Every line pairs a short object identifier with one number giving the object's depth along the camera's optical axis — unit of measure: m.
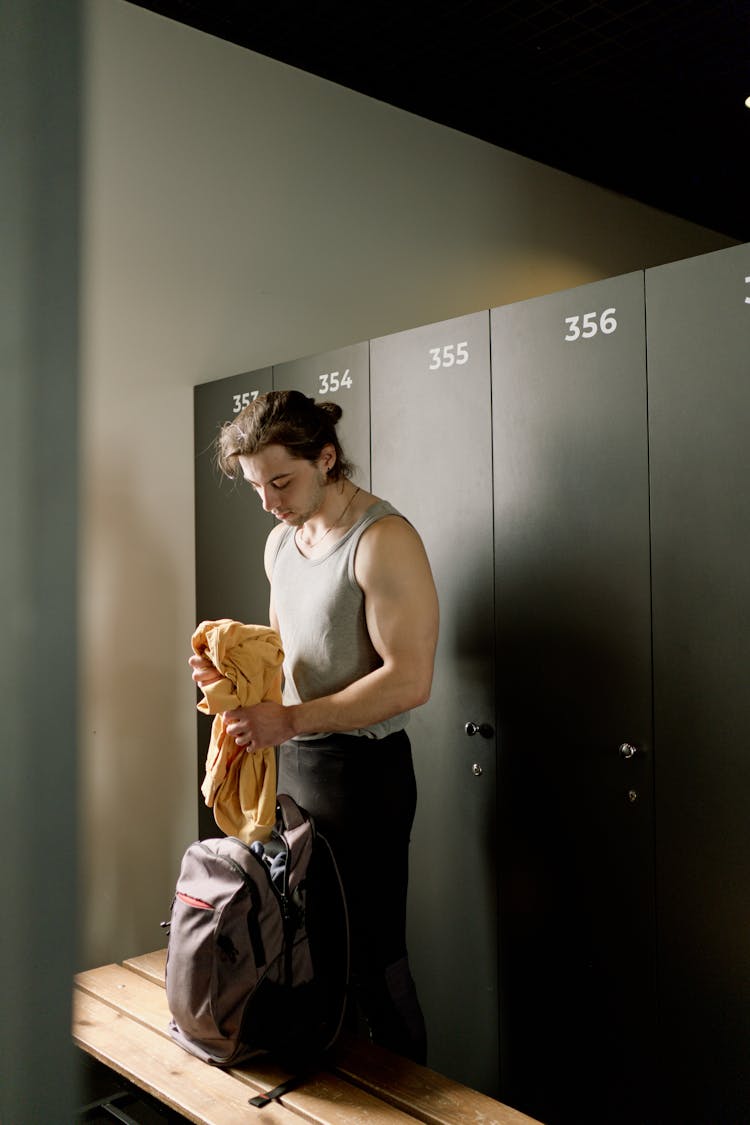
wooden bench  1.63
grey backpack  1.73
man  1.87
